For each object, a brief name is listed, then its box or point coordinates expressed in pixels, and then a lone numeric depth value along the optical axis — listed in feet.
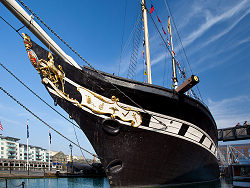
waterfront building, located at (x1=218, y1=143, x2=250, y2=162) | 173.25
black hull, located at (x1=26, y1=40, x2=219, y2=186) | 22.65
